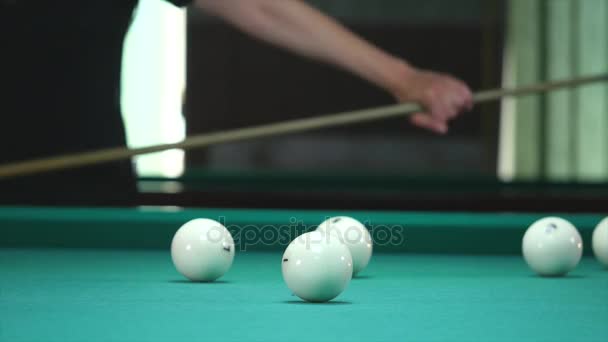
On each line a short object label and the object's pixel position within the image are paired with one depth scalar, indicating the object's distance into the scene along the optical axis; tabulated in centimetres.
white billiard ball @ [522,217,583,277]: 557
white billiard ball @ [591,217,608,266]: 601
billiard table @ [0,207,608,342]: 356
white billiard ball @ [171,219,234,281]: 512
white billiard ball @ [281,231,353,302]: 440
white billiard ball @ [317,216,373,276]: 549
